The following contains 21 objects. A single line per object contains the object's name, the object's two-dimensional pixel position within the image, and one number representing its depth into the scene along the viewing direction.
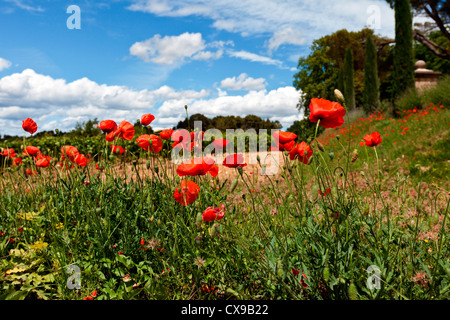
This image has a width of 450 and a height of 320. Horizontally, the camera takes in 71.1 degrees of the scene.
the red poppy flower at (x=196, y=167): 1.80
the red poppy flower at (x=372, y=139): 2.32
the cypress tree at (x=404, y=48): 13.22
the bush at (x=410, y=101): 11.05
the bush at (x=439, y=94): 9.99
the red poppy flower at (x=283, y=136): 2.01
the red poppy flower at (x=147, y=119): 2.63
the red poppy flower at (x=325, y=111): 1.71
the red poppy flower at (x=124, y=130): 2.46
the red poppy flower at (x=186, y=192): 1.89
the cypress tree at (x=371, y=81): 15.42
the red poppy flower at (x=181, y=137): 2.44
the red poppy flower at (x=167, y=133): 2.53
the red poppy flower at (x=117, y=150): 2.54
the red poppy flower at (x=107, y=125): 2.51
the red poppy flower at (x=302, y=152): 1.94
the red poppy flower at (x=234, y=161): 1.87
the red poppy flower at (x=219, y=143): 2.12
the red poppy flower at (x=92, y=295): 2.02
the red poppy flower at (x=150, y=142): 2.43
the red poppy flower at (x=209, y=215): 1.74
